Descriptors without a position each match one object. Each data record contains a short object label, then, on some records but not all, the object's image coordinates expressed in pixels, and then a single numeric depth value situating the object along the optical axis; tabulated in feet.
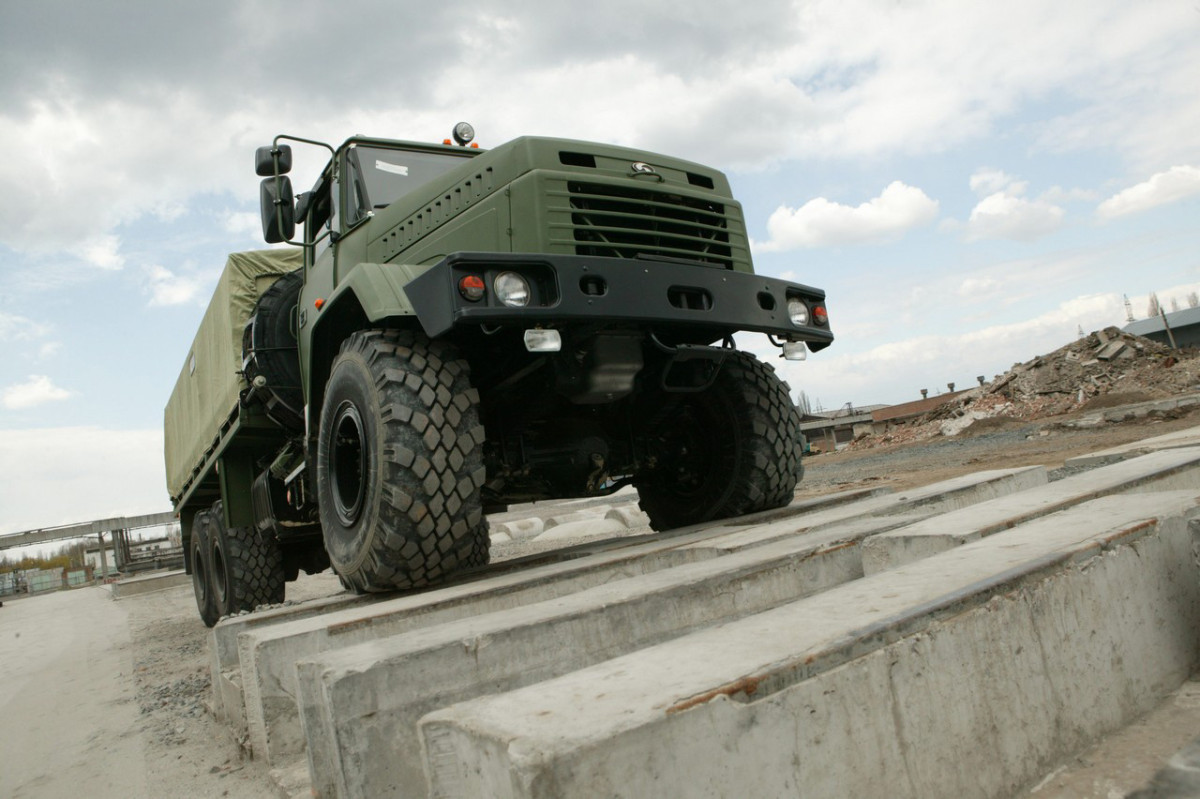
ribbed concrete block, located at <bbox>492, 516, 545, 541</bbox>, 36.94
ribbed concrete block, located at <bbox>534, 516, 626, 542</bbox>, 32.32
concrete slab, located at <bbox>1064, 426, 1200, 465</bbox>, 18.54
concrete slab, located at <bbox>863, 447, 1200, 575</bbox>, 7.84
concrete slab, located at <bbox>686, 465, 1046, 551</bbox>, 10.36
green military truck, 10.26
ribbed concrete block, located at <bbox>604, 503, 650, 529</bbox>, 32.71
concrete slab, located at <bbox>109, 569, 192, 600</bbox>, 54.95
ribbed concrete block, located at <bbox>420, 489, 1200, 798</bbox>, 3.70
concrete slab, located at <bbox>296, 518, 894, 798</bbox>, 5.60
